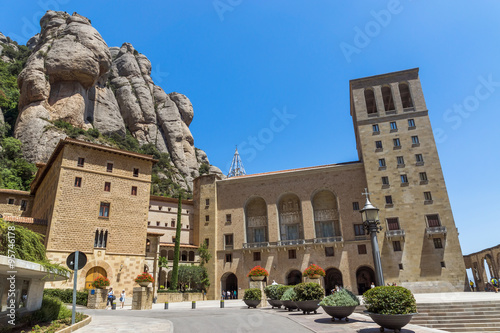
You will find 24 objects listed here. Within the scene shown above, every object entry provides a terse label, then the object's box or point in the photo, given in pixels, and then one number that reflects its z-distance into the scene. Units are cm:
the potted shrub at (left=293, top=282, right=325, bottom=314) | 1562
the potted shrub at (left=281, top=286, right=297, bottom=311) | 1744
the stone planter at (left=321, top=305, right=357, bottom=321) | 1240
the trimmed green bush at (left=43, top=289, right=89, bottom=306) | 2507
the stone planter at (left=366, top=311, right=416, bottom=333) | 983
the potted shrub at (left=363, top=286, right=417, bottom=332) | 993
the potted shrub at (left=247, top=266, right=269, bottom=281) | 2603
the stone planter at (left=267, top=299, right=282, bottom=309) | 2006
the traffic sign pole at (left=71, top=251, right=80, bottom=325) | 1012
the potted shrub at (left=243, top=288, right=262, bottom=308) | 2205
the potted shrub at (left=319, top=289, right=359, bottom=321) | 1241
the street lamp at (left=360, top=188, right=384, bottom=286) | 1278
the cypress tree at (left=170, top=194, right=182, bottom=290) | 3725
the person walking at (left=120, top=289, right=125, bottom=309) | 2581
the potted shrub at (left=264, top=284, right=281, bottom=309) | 2026
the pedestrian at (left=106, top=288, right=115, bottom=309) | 2512
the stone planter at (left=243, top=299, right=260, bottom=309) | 2202
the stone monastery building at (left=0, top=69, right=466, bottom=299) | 3209
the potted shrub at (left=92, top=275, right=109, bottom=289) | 2512
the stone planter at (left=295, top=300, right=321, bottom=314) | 1558
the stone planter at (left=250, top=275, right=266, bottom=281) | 2603
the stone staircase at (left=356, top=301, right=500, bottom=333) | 1416
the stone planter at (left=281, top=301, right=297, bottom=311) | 1742
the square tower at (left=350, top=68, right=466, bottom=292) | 3616
